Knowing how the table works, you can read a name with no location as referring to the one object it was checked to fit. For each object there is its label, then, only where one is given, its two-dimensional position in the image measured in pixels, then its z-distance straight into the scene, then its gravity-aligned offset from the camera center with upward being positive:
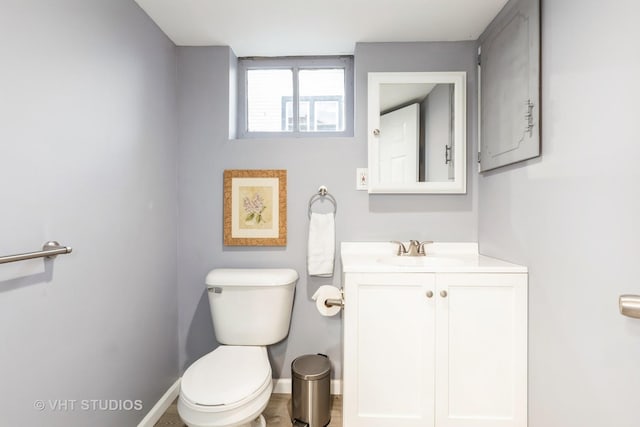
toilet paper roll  1.60 -0.45
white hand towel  1.79 -0.19
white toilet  1.21 -0.70
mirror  1.78 +0.47
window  2.01 +0.76
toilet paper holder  1.60 -0.47
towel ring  1.86 +0.09
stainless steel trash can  1.54 -0.92
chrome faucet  1.76 -0.21
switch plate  1.84 +0.20
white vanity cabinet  1.36 -0.61
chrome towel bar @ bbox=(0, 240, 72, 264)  0.84 -0.13
